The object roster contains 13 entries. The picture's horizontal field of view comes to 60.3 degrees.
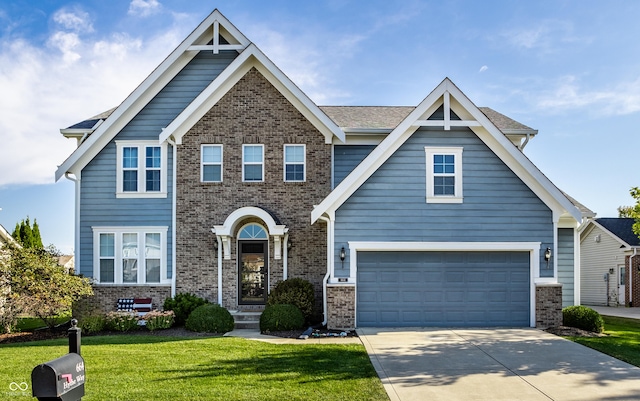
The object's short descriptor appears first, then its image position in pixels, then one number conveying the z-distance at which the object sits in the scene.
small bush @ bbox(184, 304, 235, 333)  14.89
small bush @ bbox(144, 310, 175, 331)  15.47
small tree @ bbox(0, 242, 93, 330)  15.20
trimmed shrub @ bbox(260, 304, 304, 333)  14.91
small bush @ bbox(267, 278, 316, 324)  15.98
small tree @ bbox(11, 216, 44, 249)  28.30
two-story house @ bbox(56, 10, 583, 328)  15.73
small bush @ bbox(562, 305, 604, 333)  15.11
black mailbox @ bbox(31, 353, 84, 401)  4.57
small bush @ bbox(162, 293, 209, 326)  16.55
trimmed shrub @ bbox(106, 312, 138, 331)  15.72
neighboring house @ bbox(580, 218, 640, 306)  29.33
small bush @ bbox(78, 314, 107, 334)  15.29
